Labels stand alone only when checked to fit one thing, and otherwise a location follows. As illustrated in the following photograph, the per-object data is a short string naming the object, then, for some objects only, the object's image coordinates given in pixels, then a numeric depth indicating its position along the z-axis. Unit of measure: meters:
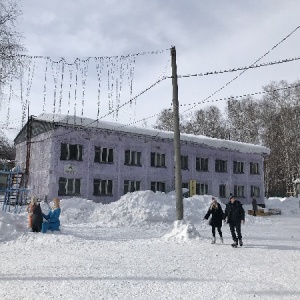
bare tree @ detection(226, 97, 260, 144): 46.81
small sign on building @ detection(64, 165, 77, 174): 24.64
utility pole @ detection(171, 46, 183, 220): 13.10
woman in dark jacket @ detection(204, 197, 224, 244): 11.59
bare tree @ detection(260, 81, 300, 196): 42.47
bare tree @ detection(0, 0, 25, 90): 16.17
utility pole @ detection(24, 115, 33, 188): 27.10
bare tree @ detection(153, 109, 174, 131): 51.51
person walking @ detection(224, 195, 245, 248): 10.63
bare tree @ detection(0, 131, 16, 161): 47.71
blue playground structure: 18.73
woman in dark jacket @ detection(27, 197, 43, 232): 12.55
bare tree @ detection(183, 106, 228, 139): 51.66
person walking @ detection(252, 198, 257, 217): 27.40
